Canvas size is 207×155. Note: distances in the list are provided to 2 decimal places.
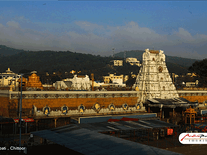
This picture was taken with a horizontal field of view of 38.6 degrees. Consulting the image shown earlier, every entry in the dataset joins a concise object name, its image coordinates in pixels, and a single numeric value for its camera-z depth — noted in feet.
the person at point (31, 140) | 122.74
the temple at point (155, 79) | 190.19
